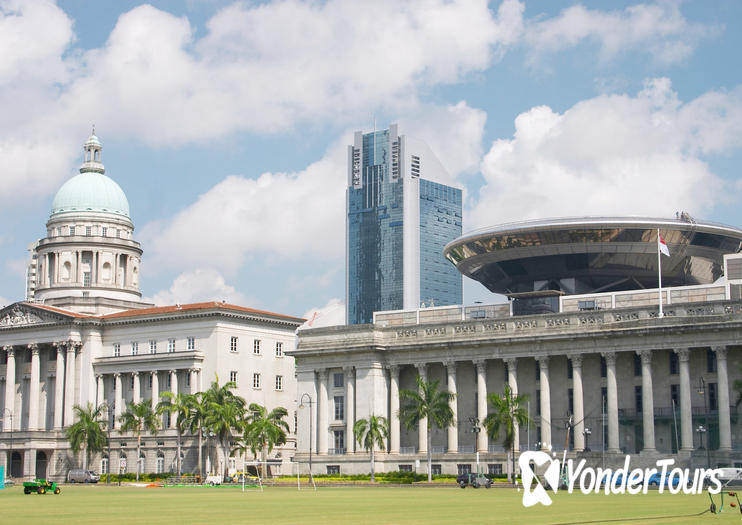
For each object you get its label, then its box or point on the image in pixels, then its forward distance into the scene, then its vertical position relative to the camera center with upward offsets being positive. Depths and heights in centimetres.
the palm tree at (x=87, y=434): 13838 +64
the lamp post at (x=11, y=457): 14954 -232
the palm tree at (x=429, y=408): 10962 +270
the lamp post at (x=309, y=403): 12475 +379
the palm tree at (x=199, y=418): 12700 +225
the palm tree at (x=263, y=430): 12131 +79
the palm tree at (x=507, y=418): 10269 +159
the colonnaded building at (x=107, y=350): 14125 +1168
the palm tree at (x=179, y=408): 12871 +354
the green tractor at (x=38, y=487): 7769 -331
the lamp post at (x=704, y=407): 10344 +240
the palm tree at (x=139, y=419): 13462 +236
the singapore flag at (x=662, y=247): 10838 +1809
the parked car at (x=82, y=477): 13630 -464
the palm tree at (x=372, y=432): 11394 +38
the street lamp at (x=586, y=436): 10206 -21
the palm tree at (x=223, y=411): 12394 +295
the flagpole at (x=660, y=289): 10562 +1383
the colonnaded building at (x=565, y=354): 10431 +818
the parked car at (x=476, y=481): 9151 -380
